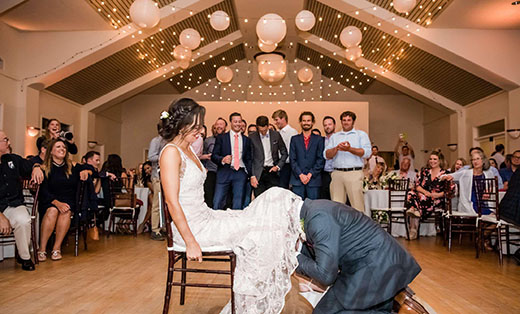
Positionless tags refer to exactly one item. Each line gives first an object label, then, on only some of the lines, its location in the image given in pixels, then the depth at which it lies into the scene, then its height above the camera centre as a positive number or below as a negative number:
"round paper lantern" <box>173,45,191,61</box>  8.90 +2.36
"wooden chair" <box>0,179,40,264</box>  3.97 -0.39
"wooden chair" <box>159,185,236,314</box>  2.22 -0.46
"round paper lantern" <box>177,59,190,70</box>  9.60 +2.33
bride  2.06 -0.29
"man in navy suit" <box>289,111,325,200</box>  4.93 +0.06
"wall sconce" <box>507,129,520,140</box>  8.97 +0.69
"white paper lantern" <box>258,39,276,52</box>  7.93 +2.23
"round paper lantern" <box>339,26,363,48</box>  7.70 +2.33
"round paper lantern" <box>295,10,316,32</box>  7.10 +2.42
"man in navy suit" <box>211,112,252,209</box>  5.06 +0.04
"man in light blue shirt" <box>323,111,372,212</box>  4.83 +0.04
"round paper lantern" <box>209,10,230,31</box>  7.18 +2.45
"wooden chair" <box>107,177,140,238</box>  6.36 -0.56
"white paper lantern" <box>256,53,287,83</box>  9.73 +2.24
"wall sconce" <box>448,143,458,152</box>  12.34 +0.58
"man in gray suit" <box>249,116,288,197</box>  5.23 +0.14
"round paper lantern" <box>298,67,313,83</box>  11.03 +2.35
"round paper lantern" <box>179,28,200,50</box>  7.98 +2.38
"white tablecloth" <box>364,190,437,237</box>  6.30 -0.58
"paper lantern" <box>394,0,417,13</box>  6.13 +2.32
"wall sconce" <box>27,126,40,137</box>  9.48 +0.77
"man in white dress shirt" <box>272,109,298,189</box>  5.45 +0.44
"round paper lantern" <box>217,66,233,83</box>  10.70 +2.29
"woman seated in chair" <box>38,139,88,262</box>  4.27 -0.29
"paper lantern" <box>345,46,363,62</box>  8.80 +2.35
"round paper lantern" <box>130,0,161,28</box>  6.14 +2.21
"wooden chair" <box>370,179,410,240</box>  6.01 -0.49
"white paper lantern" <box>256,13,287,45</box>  6.58 +2.13
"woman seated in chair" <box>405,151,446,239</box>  6.01 -0.38
